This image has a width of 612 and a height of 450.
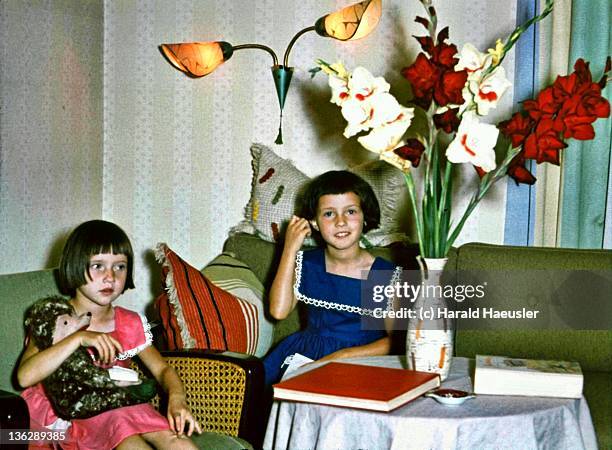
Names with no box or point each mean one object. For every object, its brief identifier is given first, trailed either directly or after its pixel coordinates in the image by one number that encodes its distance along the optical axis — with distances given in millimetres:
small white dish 1656
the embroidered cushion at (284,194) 2830
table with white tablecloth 1565
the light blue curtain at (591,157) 2783
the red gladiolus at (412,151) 1843
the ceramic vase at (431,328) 1835
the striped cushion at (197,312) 2381
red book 1589
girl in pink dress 1818
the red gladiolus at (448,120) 1840
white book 1722
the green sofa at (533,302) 2475
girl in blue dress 2479
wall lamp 2943
